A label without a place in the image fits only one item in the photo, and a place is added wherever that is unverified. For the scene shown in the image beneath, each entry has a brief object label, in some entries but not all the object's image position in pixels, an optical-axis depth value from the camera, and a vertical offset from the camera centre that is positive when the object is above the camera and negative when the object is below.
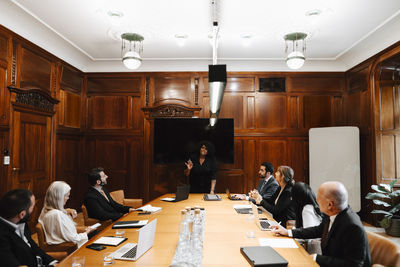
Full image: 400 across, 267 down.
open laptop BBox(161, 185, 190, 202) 3.75 -0.67
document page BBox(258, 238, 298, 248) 2.04 -0.72
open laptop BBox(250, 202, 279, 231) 2.45 -0.72
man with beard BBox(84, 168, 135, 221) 3.21 -0.66
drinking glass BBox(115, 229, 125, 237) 2.25 -0.72
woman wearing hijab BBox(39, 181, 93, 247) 2.41 -0.65
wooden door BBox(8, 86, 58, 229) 4.04 -0.01
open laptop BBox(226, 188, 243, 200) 3.94 -0.73
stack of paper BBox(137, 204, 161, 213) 3.18 -0.74
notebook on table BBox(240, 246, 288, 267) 1.64 -0.70
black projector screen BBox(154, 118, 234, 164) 5.76 +0.16
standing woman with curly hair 5.27 -0.52
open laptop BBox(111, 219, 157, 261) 1.77 -0.69
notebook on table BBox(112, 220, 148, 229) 2.50 -0.72
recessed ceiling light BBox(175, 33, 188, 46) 4.64 +1.83
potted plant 4.37 -0.95
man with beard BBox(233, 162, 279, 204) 3.91 -0.54
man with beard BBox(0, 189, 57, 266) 1.74 -0.56
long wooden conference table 1.76 -0.74
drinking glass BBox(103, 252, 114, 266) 1.70 -0.71
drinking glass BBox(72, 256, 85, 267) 1.59 -0.67
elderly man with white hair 1.76 -0.58
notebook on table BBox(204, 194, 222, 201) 3.89 -0.73
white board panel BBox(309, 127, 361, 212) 5.18 -0.21
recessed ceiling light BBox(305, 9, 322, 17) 3.79 +1.84
